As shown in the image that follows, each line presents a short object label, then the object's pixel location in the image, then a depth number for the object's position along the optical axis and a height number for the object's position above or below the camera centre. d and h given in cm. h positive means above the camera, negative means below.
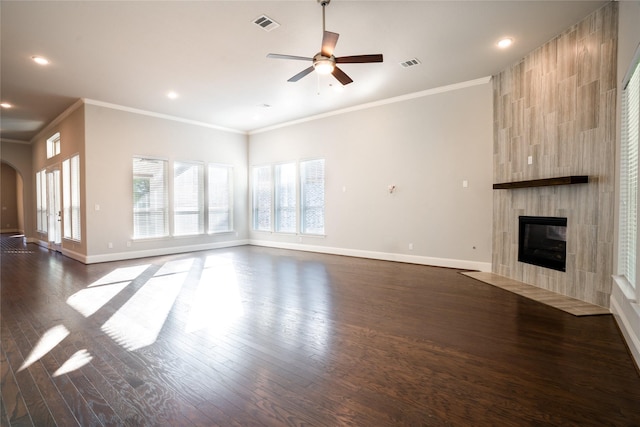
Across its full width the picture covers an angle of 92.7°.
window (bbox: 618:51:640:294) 285 +29
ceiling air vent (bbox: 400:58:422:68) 471 +223
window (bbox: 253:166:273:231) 894 +21
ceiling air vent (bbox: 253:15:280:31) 359 +220
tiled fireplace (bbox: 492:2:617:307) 348 +80
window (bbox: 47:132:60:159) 812 +167
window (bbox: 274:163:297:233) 836 +20
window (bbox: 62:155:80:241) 684 +21
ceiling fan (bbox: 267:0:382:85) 329 +166
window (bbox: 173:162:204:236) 782 +18
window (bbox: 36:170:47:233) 928 +14
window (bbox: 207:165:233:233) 858 +18
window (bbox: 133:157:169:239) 709 +17
